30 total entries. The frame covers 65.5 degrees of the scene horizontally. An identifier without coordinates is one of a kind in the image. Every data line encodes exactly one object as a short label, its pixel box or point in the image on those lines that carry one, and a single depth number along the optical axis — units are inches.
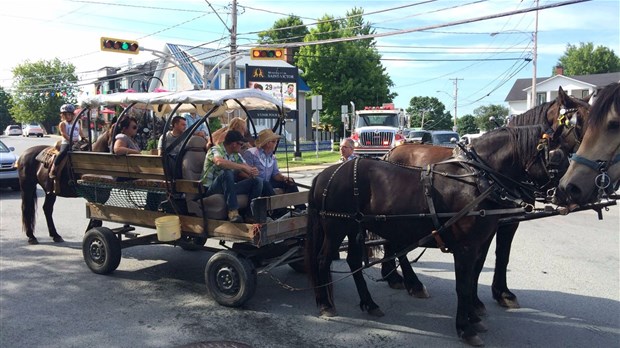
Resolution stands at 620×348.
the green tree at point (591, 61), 2834.6
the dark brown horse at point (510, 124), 158.6
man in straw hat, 241.8
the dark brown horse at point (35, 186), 305.7
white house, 2047.2
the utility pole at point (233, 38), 880.3
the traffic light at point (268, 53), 789.9
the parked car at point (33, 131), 2316.7
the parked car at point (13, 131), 2653.3
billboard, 1092.5
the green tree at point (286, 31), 2244.1
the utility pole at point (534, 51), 1365.7
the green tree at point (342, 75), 1815.0
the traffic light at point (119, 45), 745.6
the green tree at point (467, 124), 2491.4
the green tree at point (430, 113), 3097.9
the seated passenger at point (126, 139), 247.9
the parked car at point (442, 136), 828.0
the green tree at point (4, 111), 3321.9
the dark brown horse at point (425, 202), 169.0
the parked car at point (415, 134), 1000.1
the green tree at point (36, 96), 2815.0
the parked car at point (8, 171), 550.3
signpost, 1045.8
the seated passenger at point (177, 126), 268.5
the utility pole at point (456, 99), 2566.4
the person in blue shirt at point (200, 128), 265.0
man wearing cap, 211.8
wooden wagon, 206.1
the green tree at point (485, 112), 2327.0
